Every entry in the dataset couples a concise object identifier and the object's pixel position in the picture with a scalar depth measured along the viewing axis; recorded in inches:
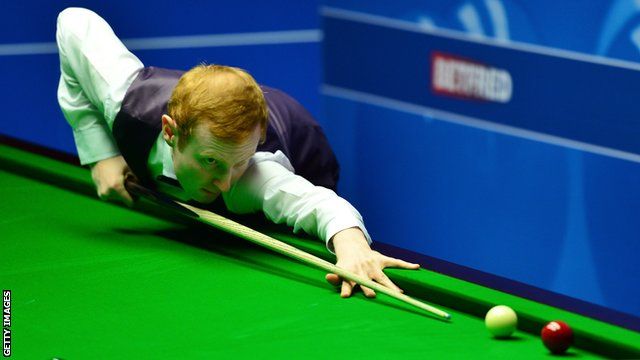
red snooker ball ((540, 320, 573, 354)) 313.6
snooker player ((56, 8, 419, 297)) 331.7
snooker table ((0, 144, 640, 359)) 316.0
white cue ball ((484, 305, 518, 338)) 316.6
